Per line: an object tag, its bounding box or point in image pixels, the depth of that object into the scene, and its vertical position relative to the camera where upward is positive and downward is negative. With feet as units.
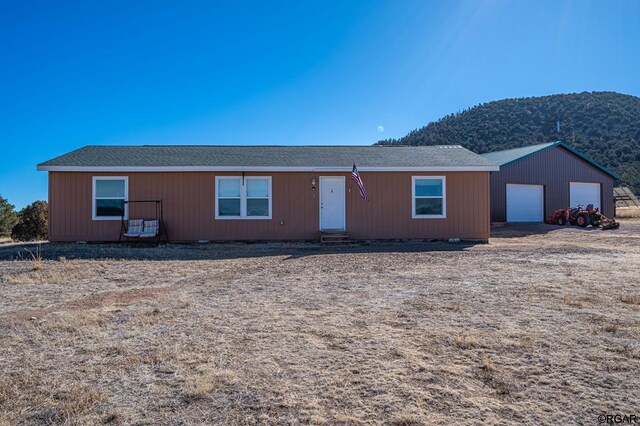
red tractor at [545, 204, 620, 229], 59.11 -0.43
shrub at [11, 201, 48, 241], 65.10 -1.04
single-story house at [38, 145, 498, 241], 41.73 +2.08
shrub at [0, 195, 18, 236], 69.82 +0.19
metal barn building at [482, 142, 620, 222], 70.79 +5.43
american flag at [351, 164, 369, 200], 41.32 +3.49
